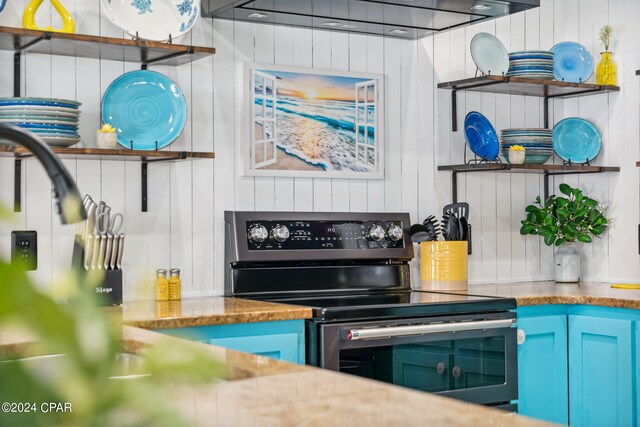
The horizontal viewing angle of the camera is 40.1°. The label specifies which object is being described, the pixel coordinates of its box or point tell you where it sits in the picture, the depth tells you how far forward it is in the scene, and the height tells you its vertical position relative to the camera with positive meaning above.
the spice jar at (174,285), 3.09 -0.21
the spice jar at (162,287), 3.08 -0.21
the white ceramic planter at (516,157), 3.73 +0.28
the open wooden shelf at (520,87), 3.63 +0.59
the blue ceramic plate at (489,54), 3.68 +0.72
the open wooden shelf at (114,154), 2.68 +0.24
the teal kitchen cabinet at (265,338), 2.67 -0.35
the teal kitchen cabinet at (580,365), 3.19 -0.53
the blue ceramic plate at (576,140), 4.00 +0.38
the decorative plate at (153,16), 2.98 +0.73
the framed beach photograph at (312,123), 3.37 +0.40
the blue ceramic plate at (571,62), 3.95 +0.73
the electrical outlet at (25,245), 2.87 -0.06
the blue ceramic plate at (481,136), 3.81 +0.38
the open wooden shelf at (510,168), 3.62 +0.23
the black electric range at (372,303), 2.82 -0.27
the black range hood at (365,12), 3.08 +0.78
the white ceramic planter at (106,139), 2.88 +0.29
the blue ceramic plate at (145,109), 3.04 +0.41
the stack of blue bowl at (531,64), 3.75 +0.68
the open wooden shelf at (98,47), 2.72 +0.59
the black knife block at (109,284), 2.87 -0.19
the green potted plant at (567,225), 3.89 -0.01
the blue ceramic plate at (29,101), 2.70 +0.39
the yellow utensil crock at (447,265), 3.51 -0.17
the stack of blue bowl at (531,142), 3.84 +0.36
